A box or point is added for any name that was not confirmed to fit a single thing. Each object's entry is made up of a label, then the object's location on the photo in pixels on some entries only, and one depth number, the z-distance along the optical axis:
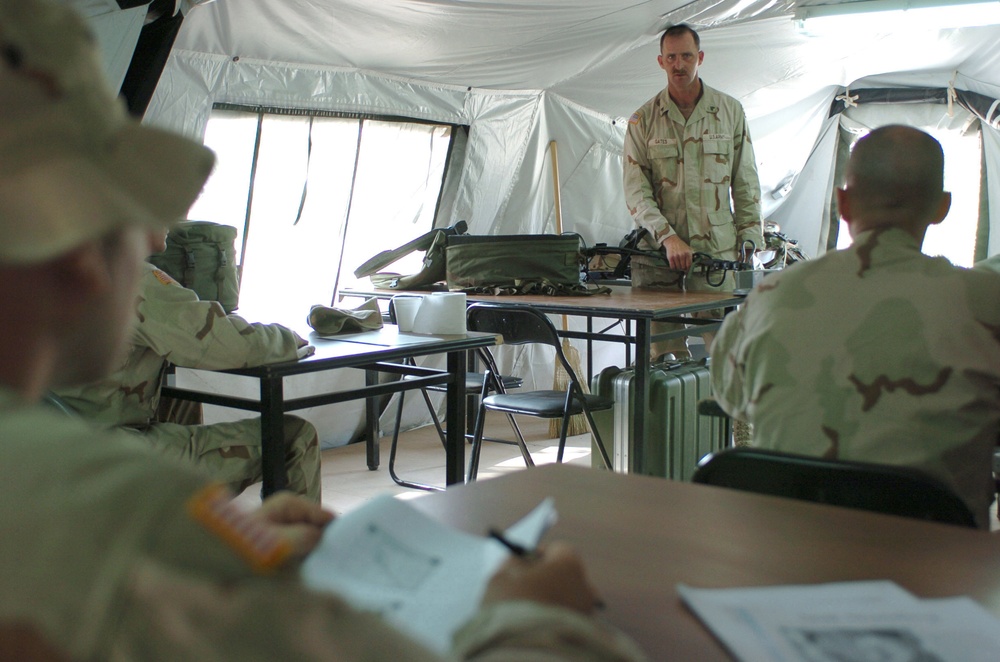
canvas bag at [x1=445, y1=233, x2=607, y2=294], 4.36
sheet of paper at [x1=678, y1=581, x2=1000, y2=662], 0.79
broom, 5.62
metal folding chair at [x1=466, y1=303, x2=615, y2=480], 3.69
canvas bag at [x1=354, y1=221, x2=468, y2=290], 4.83
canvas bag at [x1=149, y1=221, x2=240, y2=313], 3.09
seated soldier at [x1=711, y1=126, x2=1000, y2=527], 1.58
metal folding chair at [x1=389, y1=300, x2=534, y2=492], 4.25
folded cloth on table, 3.21
